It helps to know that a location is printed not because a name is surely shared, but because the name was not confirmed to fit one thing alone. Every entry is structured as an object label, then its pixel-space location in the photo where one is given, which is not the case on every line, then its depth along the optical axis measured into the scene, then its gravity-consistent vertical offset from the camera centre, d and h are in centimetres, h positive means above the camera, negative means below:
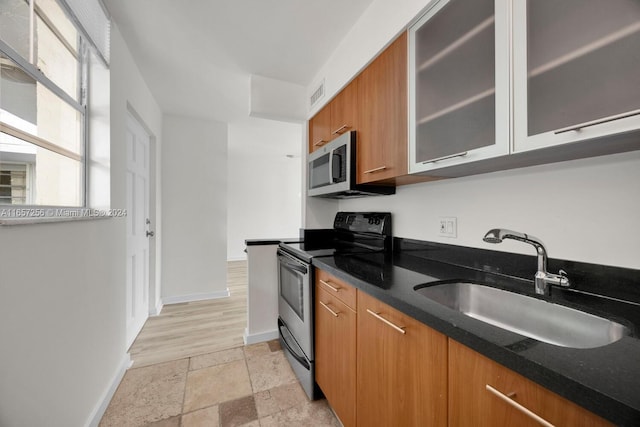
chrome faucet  94 -16
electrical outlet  139 -6
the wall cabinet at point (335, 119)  176 +76
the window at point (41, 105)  97 +50
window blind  128 +105
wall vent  219 +107
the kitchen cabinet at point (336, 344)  120 -69
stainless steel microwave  173 +32
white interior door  228 -15
